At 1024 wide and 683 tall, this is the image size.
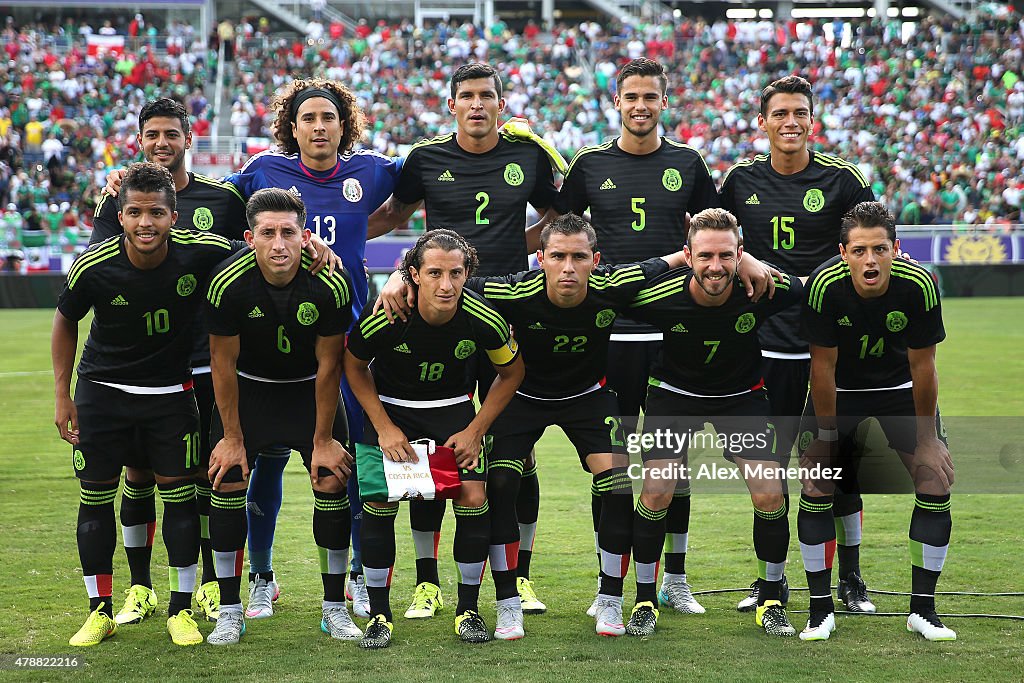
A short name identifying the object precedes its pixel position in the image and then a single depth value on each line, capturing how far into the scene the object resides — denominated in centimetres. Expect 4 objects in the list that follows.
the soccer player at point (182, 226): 548
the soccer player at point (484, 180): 592
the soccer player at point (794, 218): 579
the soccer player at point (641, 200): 584
